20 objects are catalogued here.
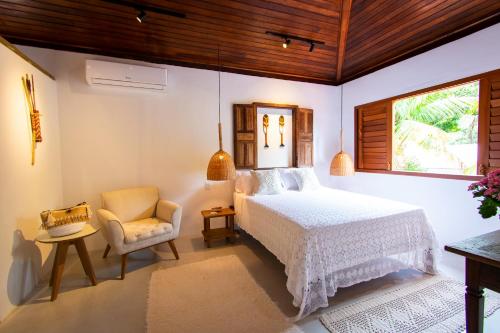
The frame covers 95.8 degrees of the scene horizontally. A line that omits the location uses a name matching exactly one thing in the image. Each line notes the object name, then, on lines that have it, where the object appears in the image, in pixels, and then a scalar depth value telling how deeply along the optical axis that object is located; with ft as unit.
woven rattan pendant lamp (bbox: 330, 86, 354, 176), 11.10
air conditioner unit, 9.42
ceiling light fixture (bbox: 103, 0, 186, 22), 7.94
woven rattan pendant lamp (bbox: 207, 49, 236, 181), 9.59
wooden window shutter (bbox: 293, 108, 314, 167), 13.35
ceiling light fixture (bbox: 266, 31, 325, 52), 10.14
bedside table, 10.27
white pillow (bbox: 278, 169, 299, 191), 11.97
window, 8.04
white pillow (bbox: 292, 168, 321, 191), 11.77
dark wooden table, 3.75
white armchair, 7.69
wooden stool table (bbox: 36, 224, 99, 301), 6.72
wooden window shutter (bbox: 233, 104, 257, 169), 12.07
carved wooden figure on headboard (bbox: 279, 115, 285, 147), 13.16
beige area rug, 5.58
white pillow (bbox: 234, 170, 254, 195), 11.14
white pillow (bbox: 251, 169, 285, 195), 10.90
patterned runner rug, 5.45
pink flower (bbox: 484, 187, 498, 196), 3.87
